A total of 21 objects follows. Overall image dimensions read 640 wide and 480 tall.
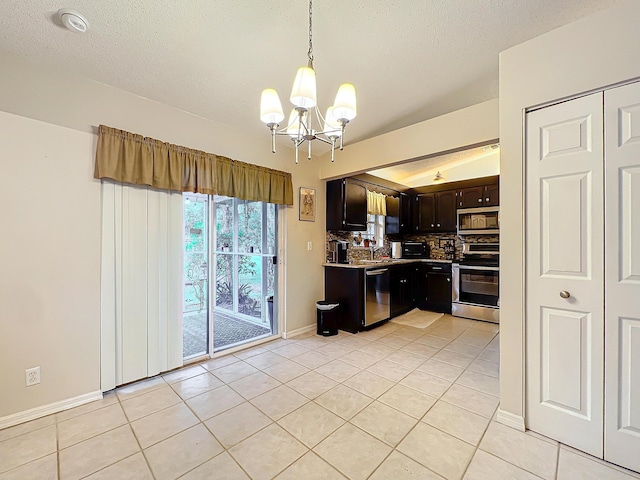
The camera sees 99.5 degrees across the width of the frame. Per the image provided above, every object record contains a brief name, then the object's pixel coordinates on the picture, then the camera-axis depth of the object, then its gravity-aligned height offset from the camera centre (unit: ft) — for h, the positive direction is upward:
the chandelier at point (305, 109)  5.18 +2.75
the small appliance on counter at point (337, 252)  13.97 -0.62
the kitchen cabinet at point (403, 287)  14.70 -2.73
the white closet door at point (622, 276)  4.90 -0.66
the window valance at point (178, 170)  7.43 +2.32
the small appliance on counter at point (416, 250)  18.16 -0.67
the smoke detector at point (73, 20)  5.48 +4.58
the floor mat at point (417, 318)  13.99 -4.35
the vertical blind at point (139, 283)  7.60 -1.30
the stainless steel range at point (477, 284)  14.28 -2.39
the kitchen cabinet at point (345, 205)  13.33 +1.76
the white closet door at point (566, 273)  5.27 -0.68
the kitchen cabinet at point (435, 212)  16.98 +1.83
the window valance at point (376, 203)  15.42 +2.18
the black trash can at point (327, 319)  12.35 -3.61
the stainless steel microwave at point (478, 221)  15.23 +1.14
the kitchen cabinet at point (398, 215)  17.70 +1.67
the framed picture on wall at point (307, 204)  12.78 +1.71
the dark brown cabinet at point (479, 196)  15.43 +2.58
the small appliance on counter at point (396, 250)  19.08 -0.70
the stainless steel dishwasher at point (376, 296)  12.71 -2.77
